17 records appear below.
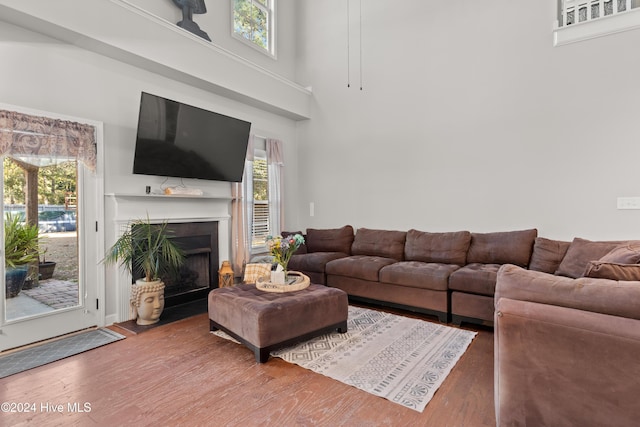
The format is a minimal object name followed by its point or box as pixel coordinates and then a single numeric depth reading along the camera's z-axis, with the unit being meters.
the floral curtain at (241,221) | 4.86
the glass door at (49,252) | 2.88
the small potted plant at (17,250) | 2.87
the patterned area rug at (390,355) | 2.25
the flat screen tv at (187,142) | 3.64
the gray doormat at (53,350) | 2.57
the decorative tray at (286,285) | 3.09
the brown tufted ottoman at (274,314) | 2.62
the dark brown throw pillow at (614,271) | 1.66
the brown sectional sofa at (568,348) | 1.38
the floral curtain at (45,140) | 2.83
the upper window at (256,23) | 5.09
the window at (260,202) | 5.30
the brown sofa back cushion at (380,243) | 4.59
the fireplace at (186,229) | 3.58
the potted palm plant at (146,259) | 3.46
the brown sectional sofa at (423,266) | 3.43
